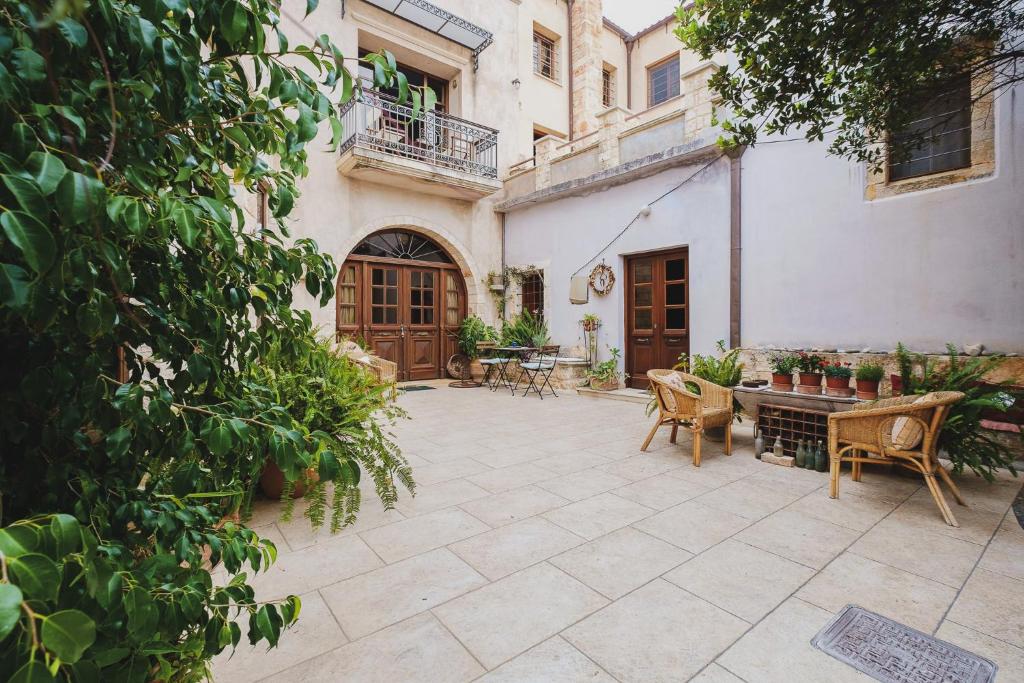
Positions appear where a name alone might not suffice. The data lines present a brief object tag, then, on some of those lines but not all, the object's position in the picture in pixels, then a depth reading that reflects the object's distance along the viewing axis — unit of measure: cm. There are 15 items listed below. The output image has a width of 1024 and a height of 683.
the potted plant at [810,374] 391
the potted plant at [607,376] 715
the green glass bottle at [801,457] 357
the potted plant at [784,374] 402
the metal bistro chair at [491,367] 769
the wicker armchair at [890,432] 261
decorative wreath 746
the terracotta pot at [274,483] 281
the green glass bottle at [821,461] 347
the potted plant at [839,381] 371
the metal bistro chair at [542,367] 705
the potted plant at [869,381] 358
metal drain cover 147
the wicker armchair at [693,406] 361
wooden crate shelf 364
